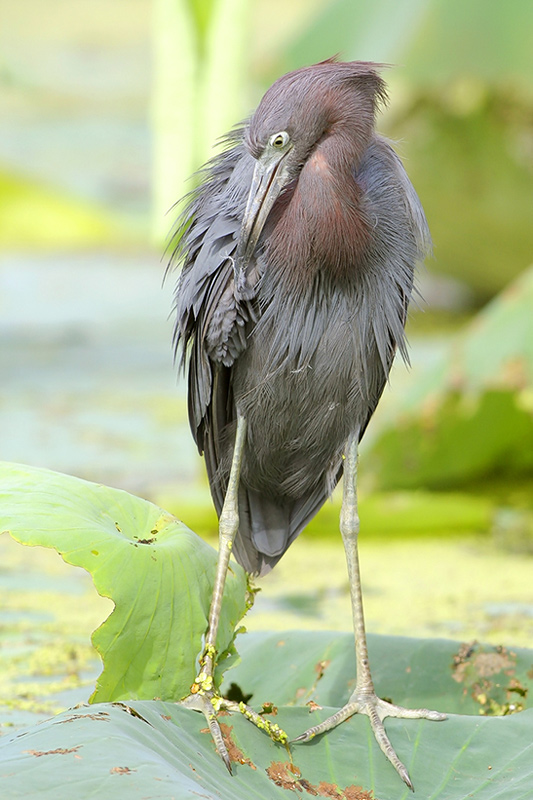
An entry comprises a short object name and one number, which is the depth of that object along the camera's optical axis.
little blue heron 7.53
